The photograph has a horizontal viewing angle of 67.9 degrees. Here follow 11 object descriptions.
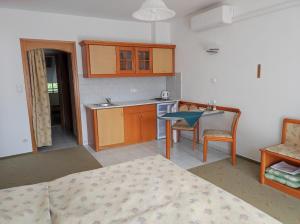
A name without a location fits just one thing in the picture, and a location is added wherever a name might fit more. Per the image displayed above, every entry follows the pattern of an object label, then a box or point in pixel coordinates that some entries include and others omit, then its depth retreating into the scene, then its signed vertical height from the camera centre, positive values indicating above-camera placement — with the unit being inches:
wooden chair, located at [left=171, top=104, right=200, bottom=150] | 155.5 -33.0
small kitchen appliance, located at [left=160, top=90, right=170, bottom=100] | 198.5 -13.5
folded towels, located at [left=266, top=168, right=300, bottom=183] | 99.8 -44.4
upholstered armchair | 100.2 -33.9
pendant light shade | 74.5 +24.3
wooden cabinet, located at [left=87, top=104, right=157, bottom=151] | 160.6 -34.2
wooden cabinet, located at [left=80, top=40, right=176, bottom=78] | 160.1 +16.4
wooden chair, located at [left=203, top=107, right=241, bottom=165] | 132.3 -34.0
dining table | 133.5 -22.2
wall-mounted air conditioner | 134.5 +38.8
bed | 49.0 -29.9
